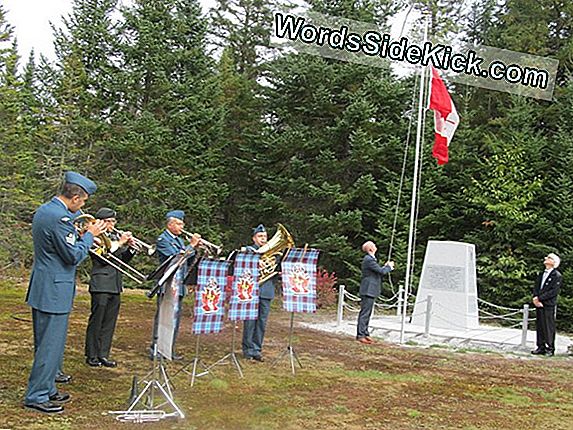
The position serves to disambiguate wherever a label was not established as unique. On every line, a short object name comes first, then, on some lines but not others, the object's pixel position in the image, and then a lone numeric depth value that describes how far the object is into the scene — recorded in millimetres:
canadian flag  10992
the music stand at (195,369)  6471
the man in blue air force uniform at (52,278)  4766
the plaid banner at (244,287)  6855
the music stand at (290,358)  7277
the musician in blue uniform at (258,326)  7652
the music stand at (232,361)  6897
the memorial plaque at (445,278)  11863
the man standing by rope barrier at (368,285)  9766
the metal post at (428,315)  10516
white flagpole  10258
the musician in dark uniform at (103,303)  6645
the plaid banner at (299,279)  7430
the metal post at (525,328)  10312
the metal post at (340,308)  11758
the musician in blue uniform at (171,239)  7168
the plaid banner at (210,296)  6293
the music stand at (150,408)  4898
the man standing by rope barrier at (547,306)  10023
